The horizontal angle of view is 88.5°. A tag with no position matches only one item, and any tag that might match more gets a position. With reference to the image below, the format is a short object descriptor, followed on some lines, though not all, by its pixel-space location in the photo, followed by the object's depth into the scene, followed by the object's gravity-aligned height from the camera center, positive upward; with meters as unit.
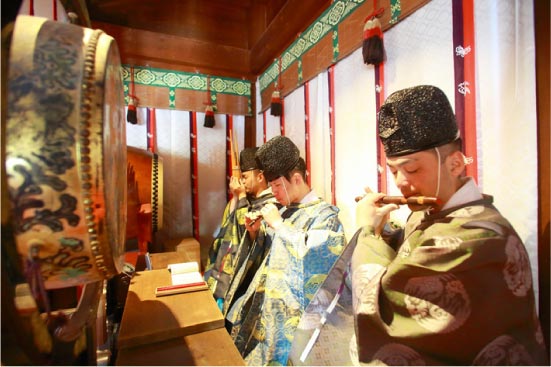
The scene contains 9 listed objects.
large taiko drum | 0.51 +0.07
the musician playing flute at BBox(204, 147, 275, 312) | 2.56 -0.37
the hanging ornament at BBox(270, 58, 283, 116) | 3.01 +0.84
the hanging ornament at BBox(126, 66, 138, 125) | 3.36 +0.95
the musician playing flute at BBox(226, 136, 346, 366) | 1.57 -0.45
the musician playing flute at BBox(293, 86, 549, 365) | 0.78 -0.28
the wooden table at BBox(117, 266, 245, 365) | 0.92 -0.53
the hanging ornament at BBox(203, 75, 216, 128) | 3.68 +0.87
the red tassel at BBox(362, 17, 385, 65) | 1.63 +0.80
